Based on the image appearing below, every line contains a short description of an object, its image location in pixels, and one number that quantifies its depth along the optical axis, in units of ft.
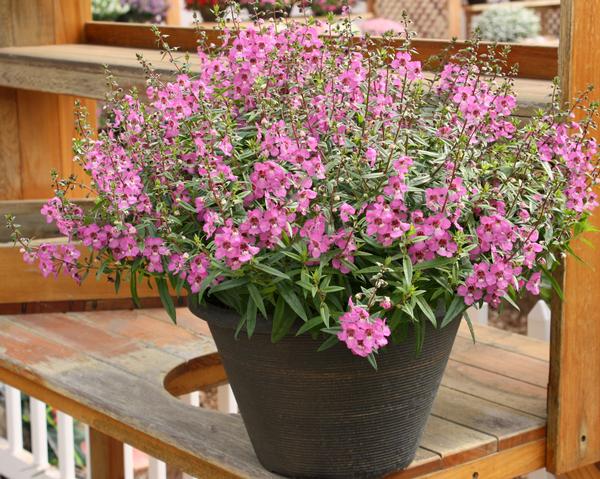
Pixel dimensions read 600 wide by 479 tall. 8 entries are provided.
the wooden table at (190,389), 5.04
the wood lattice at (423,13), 33.99
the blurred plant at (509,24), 32.12
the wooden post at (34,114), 8.86
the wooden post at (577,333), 4.98
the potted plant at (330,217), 4.09
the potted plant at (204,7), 17.40
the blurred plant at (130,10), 15.87
